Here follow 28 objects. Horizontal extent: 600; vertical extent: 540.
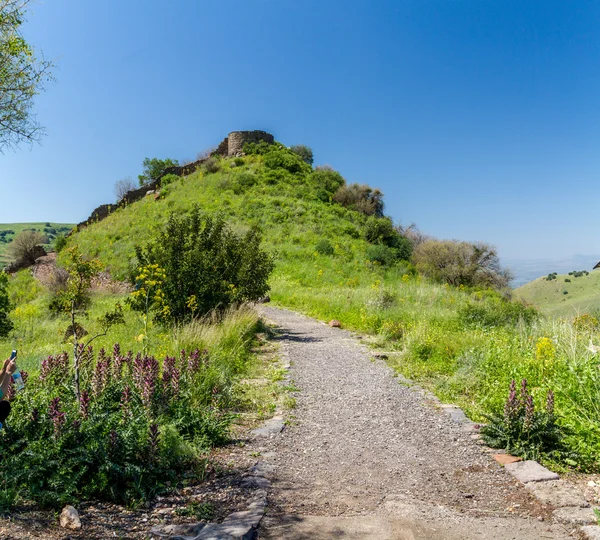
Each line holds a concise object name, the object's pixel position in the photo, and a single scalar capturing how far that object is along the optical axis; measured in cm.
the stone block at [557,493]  319
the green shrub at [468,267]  2367
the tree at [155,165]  4938
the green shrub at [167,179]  3734
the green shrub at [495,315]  961
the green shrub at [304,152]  4669
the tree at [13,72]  720
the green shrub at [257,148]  4007
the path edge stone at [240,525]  261
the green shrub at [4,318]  998
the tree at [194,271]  920
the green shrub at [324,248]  2508
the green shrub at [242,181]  3372
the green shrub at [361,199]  3403
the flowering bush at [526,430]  402
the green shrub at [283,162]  3756
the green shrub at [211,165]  3778
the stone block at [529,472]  358
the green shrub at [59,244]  3087
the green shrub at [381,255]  2508
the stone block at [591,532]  270
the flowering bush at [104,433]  290
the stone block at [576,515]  293
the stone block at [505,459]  394
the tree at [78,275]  429
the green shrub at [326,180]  3588
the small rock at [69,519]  259
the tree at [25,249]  2923
